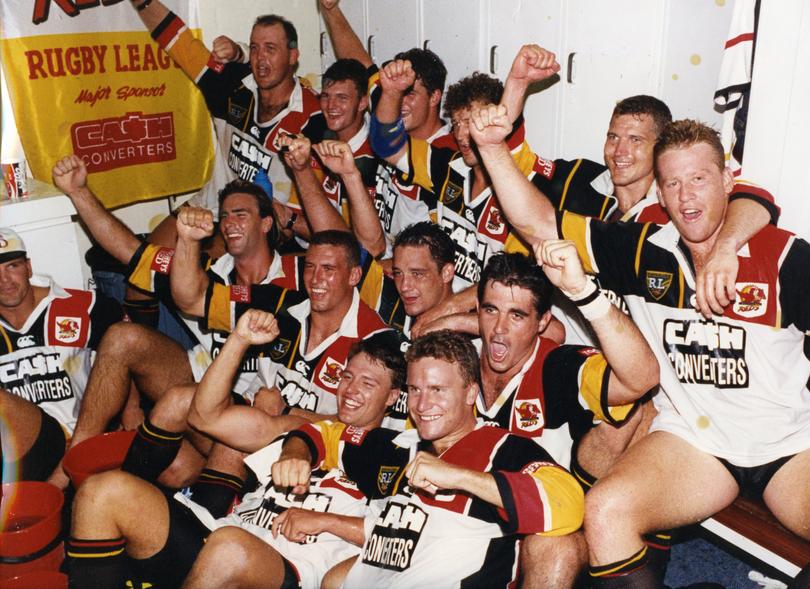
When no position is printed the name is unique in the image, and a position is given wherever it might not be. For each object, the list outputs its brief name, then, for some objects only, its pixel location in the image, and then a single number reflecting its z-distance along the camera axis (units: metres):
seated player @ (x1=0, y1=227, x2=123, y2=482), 3.00
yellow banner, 4.21
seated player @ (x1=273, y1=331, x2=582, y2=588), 2.08
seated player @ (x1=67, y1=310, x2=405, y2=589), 2.29
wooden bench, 2.33
